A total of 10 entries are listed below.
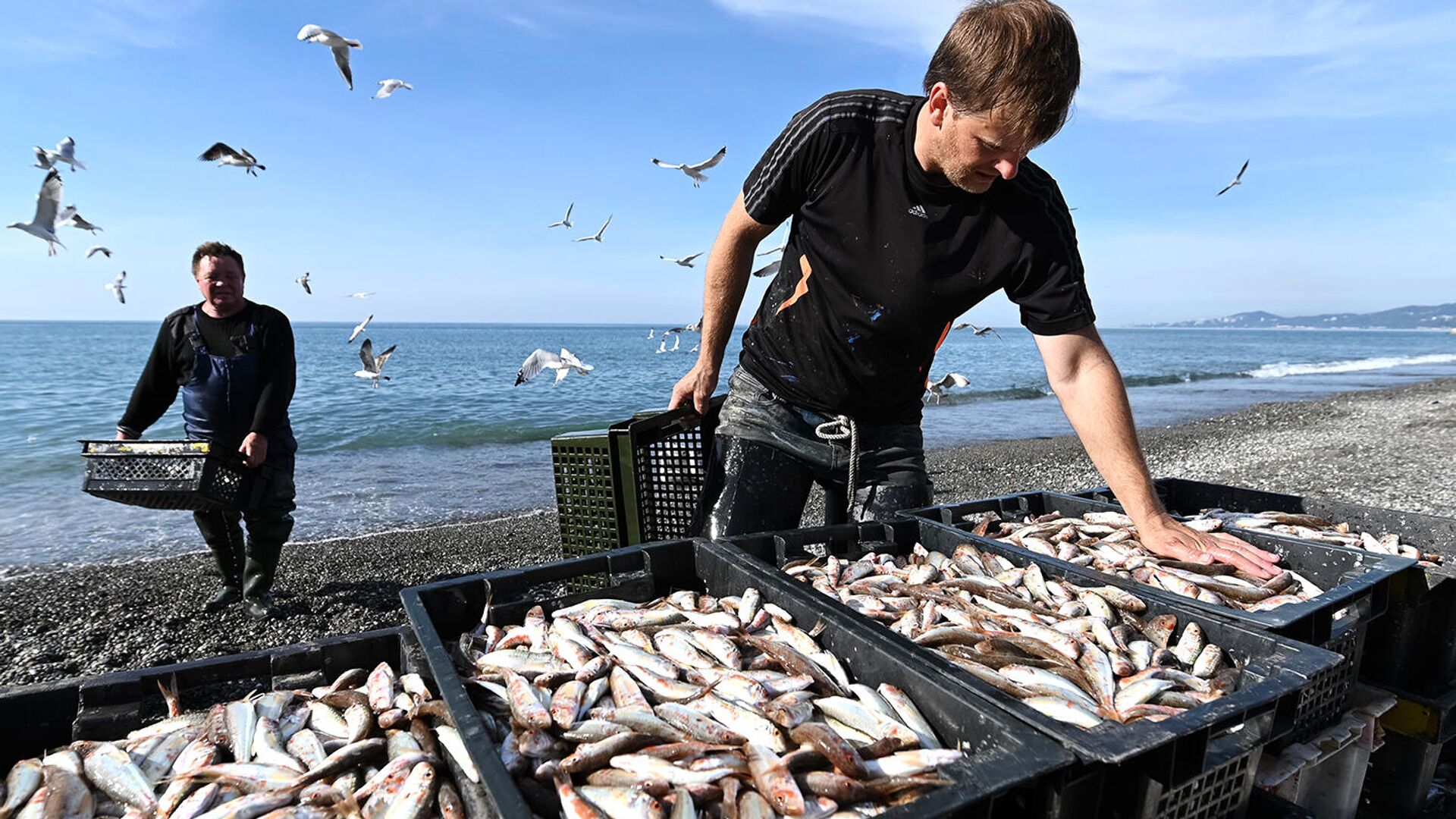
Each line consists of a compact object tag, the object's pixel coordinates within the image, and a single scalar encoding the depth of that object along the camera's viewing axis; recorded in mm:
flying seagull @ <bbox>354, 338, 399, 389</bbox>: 9734
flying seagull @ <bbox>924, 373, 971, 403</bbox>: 10024
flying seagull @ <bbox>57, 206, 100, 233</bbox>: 10648
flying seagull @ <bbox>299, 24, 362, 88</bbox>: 9273
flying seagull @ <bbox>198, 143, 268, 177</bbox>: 9352
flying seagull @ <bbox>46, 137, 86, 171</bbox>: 10210
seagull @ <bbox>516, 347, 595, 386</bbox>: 7938
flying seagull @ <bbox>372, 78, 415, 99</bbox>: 11380
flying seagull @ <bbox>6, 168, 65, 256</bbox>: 10142
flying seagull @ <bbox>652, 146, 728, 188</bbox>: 11047
